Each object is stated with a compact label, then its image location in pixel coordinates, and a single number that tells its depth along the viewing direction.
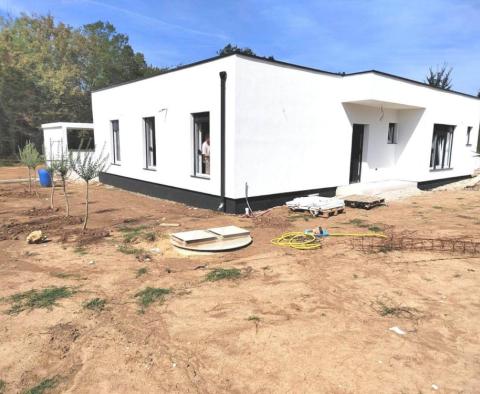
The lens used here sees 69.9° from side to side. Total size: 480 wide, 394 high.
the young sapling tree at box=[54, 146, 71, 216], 8.36
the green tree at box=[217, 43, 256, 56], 36.62
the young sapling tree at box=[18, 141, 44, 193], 11.56
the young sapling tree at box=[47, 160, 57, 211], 8.58
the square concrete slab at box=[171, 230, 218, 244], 6.35
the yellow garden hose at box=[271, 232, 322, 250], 6.61
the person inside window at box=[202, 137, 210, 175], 10.28
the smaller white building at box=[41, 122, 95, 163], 17.15
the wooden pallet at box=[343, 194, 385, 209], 10.30
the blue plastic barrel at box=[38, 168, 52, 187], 15.88
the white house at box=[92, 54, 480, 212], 9.21
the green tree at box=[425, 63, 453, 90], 36.50
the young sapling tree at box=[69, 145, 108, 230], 7.82
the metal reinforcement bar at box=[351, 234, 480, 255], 6.37
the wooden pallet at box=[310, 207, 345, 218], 9.23
